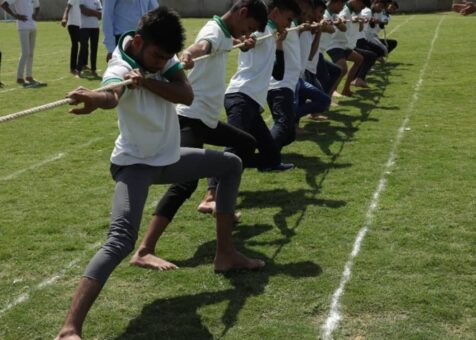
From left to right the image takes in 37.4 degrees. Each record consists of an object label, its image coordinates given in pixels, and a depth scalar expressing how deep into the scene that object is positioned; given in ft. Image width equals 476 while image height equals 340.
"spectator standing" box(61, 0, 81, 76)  50.08
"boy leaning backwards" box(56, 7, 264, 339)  12.43
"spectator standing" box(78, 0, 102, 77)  50.34
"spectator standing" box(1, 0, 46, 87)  44.62
